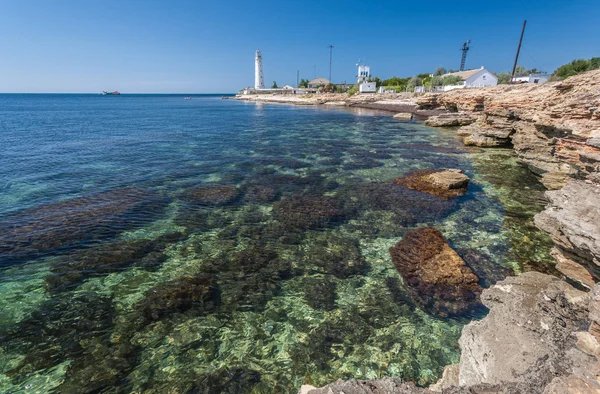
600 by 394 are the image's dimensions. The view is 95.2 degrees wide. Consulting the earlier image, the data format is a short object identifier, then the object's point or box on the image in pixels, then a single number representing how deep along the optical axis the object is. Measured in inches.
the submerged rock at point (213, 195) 555.5
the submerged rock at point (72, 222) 381.1
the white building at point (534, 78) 2937.3
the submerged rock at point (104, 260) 322.7
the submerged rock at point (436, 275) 290.7
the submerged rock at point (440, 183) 584.1
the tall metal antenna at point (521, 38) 2171.5
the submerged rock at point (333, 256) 347.3
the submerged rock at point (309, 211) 468.8
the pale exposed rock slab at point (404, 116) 1998.5
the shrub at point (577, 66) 1954.4
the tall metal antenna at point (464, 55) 4547.2
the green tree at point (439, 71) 4681.6
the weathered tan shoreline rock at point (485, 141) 1034.1
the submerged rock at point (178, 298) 276.4
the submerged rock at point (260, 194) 566.9
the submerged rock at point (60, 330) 228.8
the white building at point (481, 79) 3245.6
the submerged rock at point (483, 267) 327.0
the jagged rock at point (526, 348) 130.0
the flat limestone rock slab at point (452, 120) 1534.8
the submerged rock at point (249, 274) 298.7
